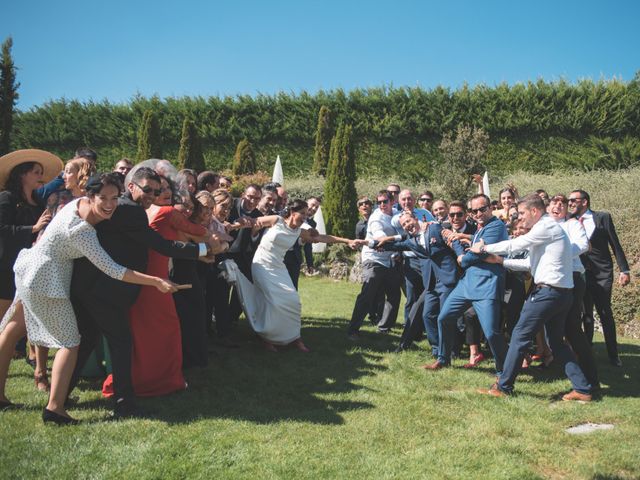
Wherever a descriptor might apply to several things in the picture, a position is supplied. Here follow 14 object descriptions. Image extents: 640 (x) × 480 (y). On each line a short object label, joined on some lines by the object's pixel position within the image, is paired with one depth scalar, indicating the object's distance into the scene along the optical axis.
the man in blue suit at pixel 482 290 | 5.35
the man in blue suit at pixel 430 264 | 6.22
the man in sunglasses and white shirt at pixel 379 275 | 7.30
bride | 6.47
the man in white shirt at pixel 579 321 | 5.22
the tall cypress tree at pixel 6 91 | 15.89
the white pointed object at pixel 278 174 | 16.16
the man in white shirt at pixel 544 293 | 4.89
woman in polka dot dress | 3.85
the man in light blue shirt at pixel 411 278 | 7.24
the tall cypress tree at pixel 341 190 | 15.31
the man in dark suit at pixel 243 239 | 7.01
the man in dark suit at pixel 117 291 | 4.00
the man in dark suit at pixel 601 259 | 6.64
